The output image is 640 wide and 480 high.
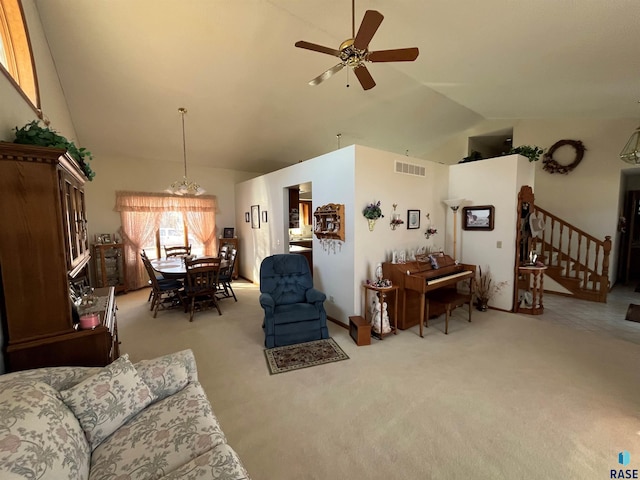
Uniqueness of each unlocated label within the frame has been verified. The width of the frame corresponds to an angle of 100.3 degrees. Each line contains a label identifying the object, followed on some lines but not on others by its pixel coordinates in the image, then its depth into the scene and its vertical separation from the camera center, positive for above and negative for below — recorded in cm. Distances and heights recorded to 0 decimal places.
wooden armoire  152 -26
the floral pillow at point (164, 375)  162 -96
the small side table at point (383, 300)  343 -108
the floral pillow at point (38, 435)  95 -83
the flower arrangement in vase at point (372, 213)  359 +8
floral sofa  103 -99
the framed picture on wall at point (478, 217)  448 +1
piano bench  359 -113
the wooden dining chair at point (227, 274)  479 -96
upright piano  351 -83
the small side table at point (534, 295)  421 -123
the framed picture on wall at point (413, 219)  419 -1
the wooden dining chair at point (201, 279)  408 -92
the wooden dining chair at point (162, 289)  425 -112
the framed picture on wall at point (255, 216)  608 +10
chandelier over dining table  431 +64
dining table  414 -78
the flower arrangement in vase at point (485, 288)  442 -118
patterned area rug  283 -153
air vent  401 +77
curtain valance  566 +42
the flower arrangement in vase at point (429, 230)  448 -20
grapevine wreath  555 +126
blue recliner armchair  322 -108
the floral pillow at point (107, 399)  131 -92
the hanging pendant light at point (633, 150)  349 +89
